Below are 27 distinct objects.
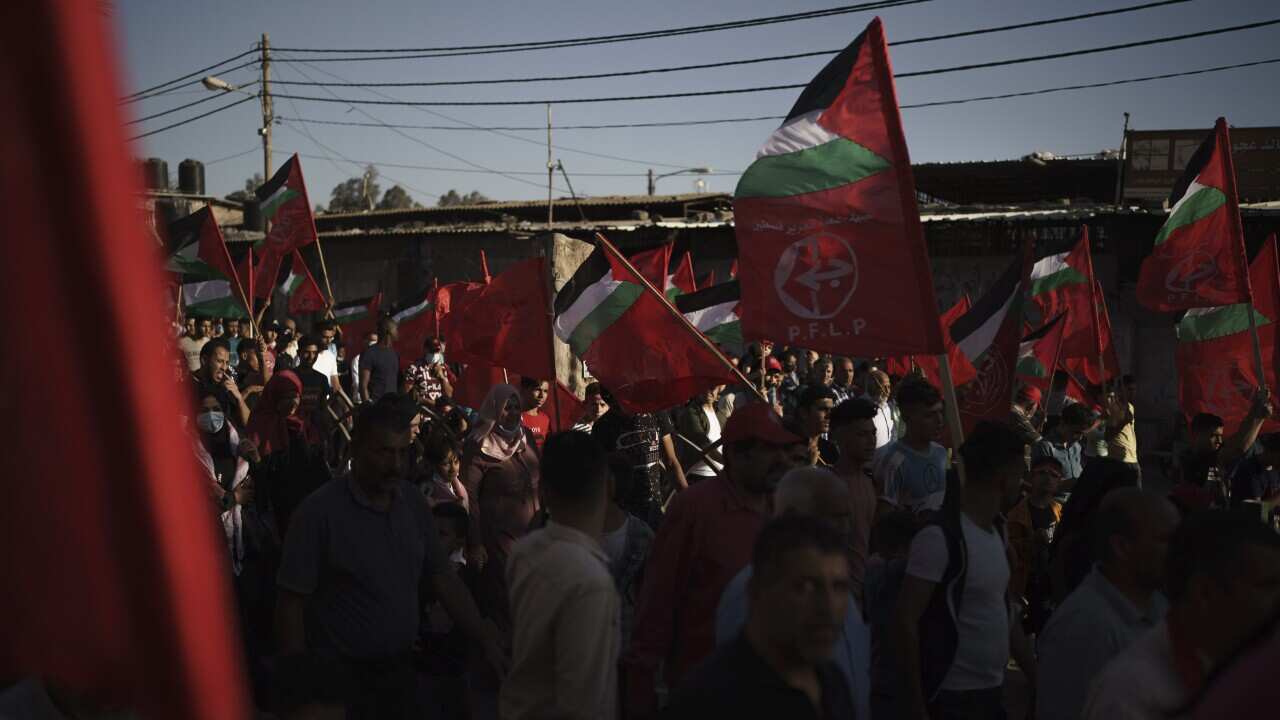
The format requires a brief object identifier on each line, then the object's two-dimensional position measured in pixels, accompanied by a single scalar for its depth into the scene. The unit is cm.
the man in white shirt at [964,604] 399
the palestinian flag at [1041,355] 981
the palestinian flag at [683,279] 1543
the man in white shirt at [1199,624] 276
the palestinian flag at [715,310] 1020
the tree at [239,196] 4289
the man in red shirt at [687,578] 433
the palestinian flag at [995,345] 724
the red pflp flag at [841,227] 543
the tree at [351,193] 8575
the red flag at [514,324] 923
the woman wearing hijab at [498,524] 591
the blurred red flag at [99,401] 73
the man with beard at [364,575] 431
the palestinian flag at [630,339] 752
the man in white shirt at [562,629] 325
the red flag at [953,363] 1019
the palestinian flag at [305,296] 1691
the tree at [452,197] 8444
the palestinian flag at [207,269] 1280
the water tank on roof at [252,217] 3356
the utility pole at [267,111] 2964
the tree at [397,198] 9125
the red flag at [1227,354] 938
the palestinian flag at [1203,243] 868
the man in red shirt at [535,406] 867
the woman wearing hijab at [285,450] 703
